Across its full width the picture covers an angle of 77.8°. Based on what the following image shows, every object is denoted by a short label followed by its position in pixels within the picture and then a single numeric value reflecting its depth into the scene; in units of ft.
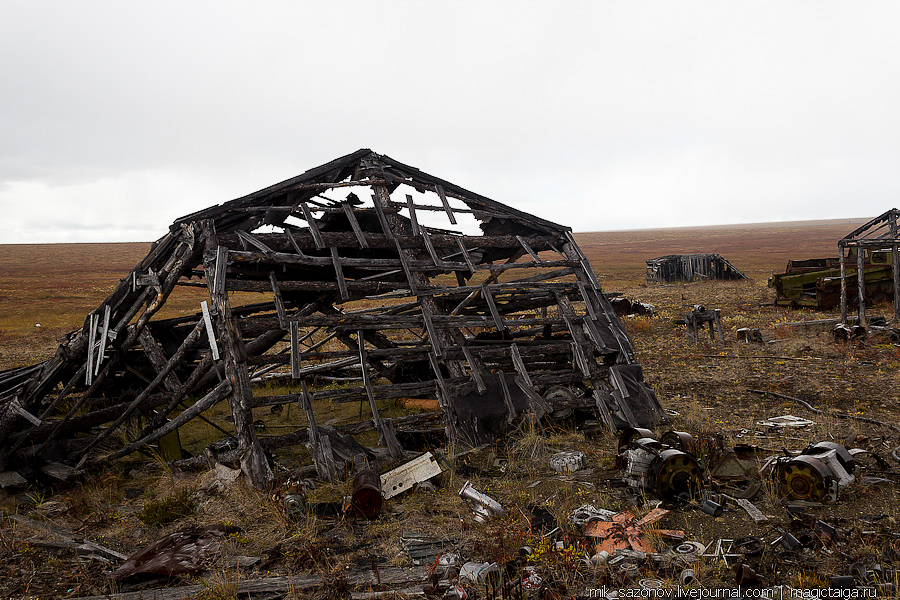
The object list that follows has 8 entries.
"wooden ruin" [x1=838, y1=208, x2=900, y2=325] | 55.88
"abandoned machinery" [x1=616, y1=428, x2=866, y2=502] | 18.95
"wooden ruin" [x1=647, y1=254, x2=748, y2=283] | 128.88
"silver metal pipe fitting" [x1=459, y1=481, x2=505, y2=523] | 19.11
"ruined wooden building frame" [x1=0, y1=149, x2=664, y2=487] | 25.09
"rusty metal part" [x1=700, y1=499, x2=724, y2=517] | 18.53
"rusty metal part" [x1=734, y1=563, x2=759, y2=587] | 14.02
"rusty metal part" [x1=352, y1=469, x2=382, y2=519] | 19.76
